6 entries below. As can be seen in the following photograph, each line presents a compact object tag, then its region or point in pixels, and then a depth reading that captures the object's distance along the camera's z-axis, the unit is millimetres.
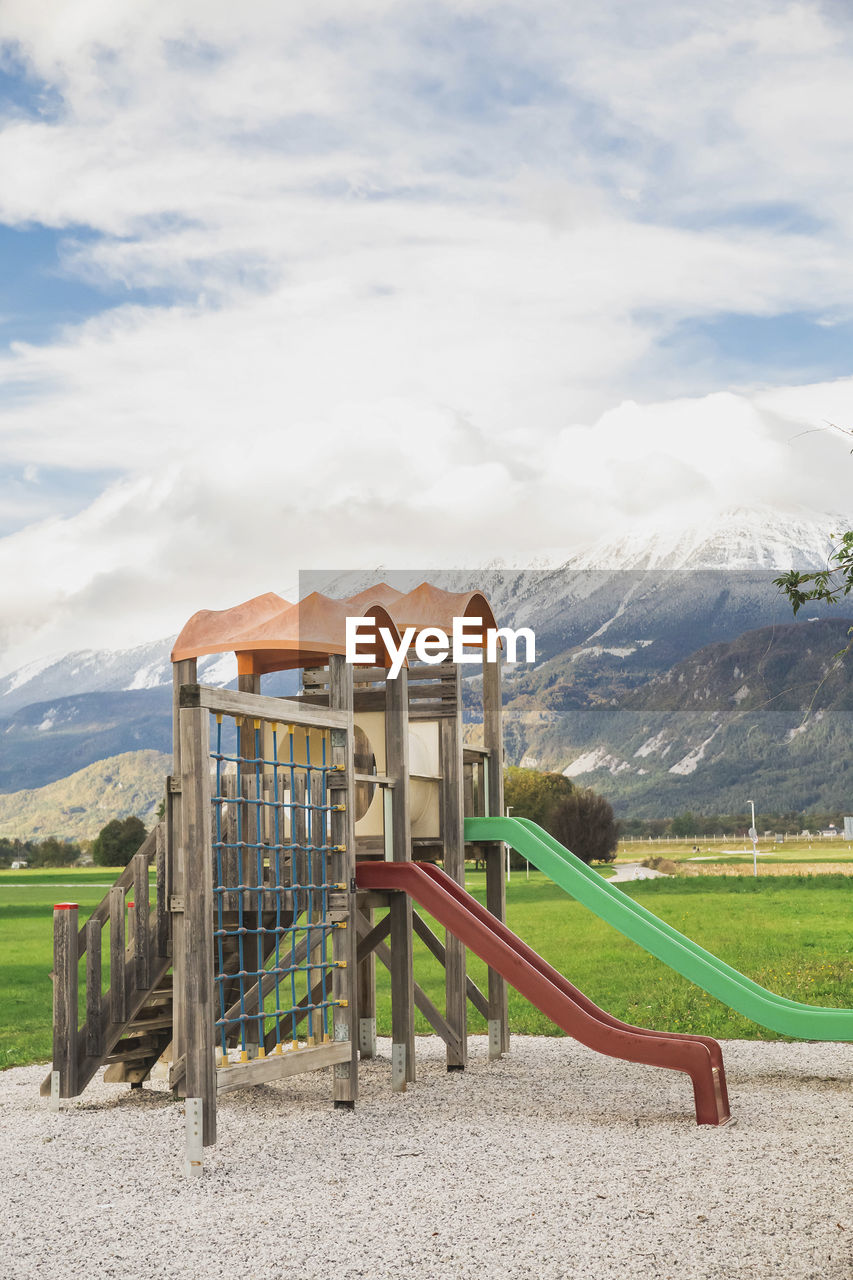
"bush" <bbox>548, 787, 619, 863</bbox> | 55594
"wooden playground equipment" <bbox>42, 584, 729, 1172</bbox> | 6867
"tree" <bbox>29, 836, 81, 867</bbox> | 91625
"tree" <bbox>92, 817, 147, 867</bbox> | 76062
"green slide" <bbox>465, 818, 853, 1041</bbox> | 8258
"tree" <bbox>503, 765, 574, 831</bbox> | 63031
